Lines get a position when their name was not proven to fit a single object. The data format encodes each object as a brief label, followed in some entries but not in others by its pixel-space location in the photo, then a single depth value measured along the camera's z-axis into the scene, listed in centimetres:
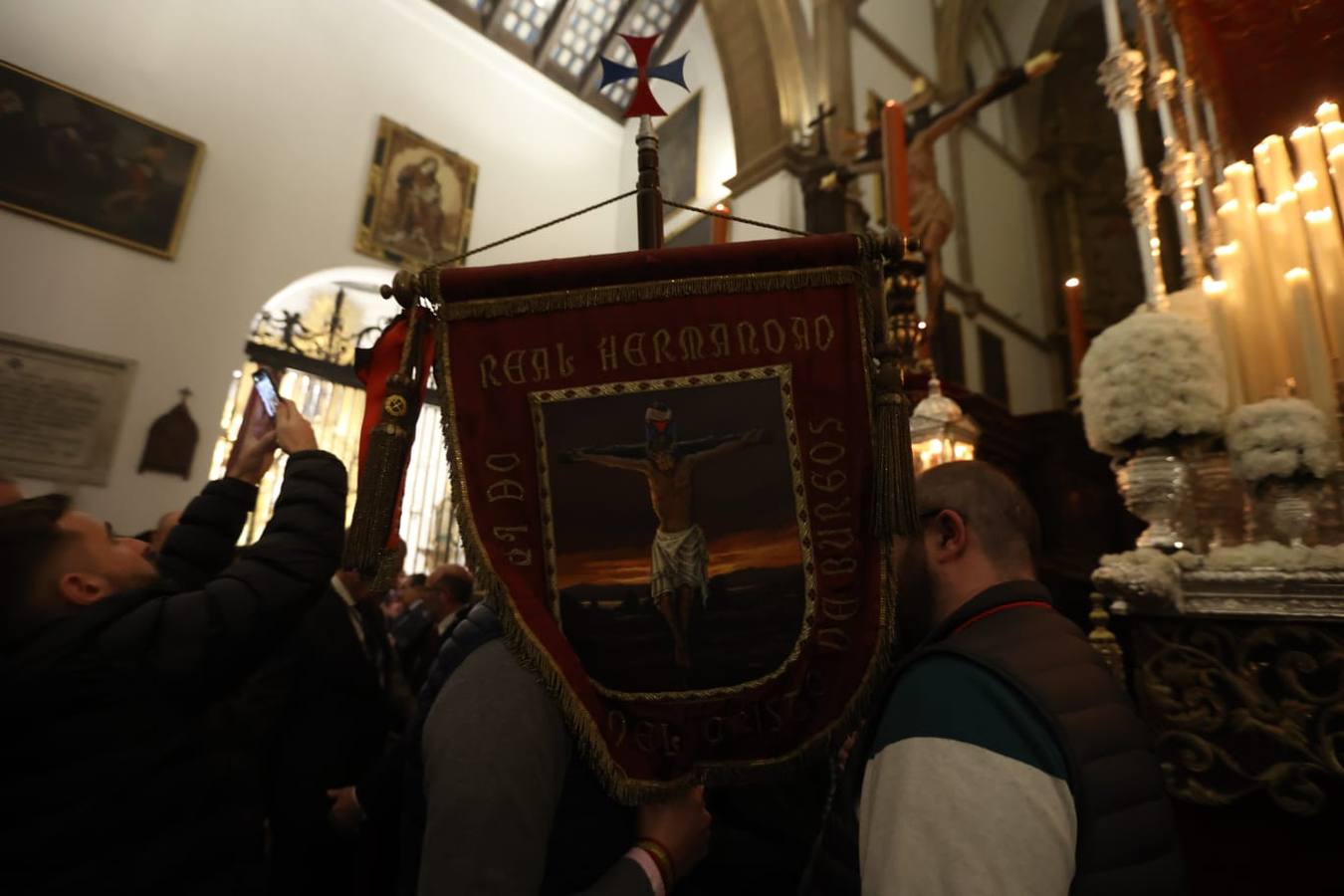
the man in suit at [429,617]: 339
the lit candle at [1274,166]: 211
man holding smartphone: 108
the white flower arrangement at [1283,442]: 165
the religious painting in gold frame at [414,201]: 650
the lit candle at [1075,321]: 352
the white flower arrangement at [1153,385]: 182
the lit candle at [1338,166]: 195
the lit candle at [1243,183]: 216
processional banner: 108
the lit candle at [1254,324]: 197
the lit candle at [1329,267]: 187
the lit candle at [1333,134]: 197
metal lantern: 317
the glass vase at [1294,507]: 167
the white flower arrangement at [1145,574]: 167
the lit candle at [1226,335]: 200
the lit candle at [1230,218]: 216
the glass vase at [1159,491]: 184
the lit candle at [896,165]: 275
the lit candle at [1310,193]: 200
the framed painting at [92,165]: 486
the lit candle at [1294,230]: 200
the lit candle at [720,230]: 195
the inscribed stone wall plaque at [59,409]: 464
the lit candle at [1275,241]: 201
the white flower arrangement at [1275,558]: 151
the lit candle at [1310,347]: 183
